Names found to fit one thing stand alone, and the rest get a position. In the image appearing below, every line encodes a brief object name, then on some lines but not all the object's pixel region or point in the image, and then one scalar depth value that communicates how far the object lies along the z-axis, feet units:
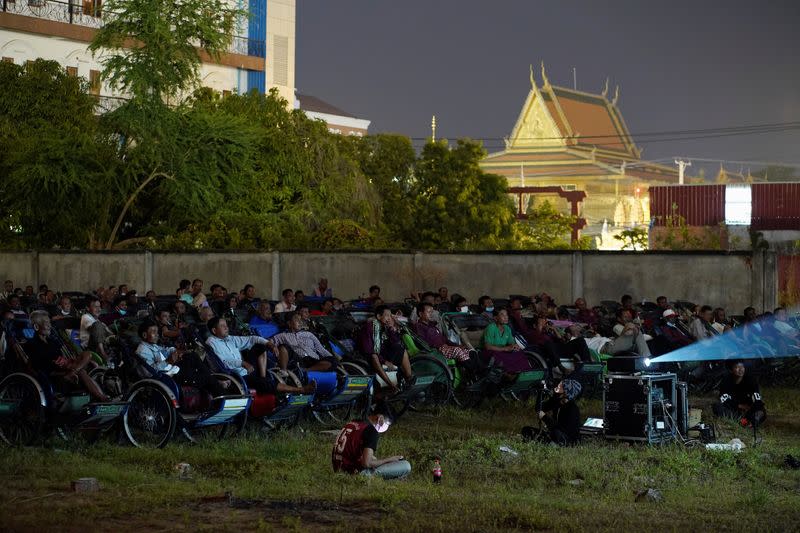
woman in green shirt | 56.03
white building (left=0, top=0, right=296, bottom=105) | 187.62
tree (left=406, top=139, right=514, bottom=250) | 200.75
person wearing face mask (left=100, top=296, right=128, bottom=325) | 60.00
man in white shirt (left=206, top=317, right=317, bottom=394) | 46.11
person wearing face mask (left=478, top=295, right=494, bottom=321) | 70.51
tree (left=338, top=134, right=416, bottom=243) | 207.31
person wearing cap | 67.06
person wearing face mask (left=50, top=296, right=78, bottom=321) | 66.18
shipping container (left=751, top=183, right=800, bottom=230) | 225.76
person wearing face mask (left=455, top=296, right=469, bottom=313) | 69.77
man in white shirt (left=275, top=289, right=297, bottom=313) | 69.71
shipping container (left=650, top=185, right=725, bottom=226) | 227.61
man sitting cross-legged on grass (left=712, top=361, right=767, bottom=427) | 49.52
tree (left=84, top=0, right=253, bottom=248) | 138.41
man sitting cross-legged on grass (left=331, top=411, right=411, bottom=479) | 36.19
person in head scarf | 44.34
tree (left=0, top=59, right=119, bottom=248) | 135.33
